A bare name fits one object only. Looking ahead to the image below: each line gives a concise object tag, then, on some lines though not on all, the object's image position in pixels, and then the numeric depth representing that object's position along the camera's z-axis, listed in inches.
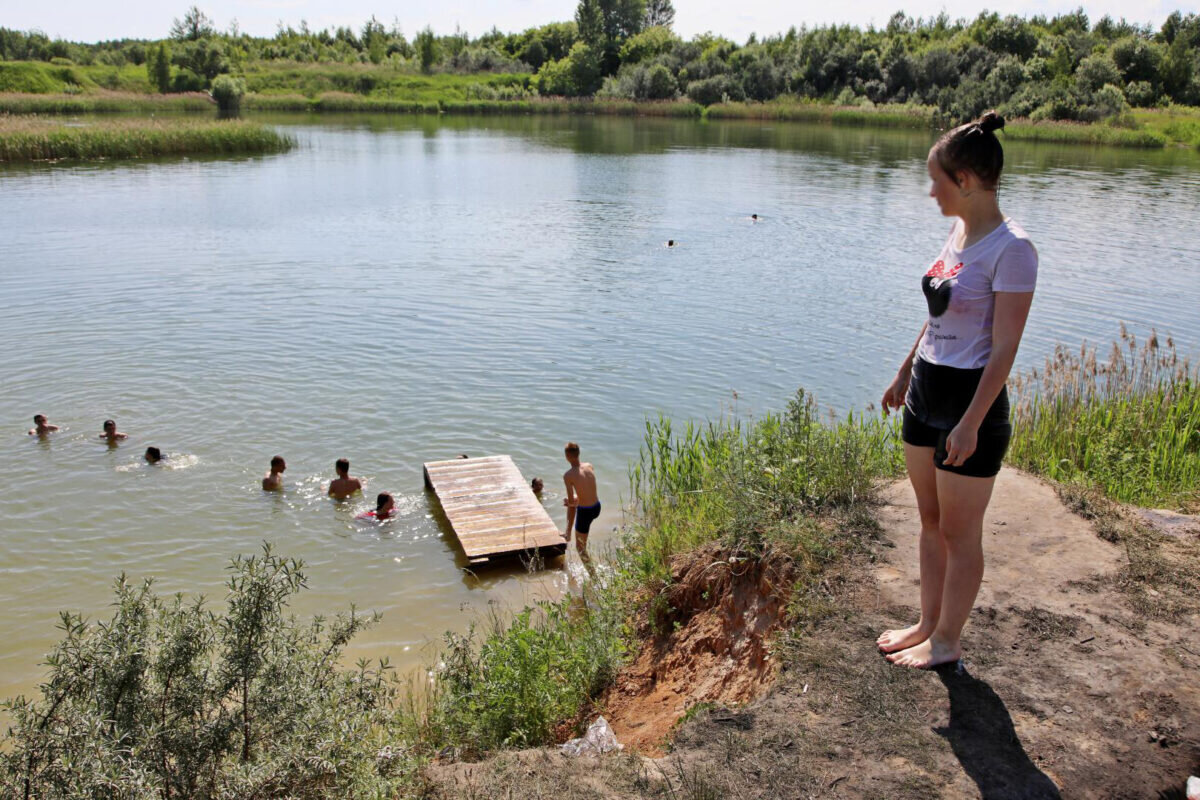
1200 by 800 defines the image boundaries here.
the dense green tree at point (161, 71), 3312.0
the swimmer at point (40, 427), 433.0
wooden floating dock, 338.6
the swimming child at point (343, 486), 386.0
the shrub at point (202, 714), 133.5
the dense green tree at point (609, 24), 4382.4
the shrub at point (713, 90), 3390.7
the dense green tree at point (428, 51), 4369.1
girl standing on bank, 138.9
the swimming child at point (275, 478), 390.3
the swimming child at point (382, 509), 369.7
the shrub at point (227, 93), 2938.0
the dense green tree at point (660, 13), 5536.4
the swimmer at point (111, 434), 427.5
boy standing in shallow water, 332.5
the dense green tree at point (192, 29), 4392.2
